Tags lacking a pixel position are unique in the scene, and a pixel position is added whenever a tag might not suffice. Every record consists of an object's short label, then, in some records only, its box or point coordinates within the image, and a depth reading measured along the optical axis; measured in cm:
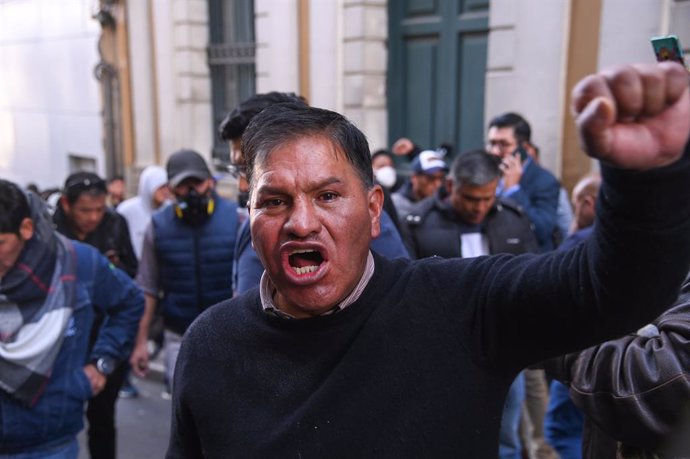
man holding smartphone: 455
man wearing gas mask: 376
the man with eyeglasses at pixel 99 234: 380
